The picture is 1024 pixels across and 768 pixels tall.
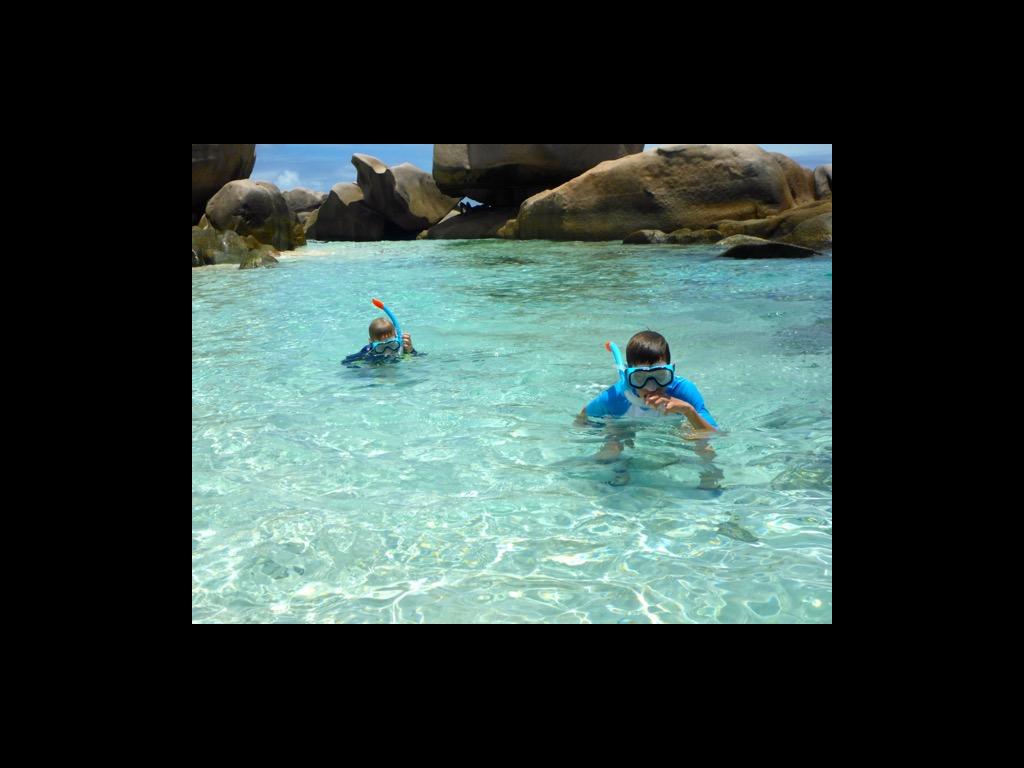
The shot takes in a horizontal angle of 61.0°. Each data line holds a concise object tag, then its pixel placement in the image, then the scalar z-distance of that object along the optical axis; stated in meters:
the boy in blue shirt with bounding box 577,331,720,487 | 4.33
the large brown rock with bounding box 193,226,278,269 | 17.41
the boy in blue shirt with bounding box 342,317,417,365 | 6.74
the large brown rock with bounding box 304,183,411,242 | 29.53
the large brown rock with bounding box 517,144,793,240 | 19.97
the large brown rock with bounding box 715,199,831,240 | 17.06
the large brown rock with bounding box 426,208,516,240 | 26.28
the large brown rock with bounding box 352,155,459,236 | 28.58
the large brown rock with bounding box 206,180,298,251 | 21.86
